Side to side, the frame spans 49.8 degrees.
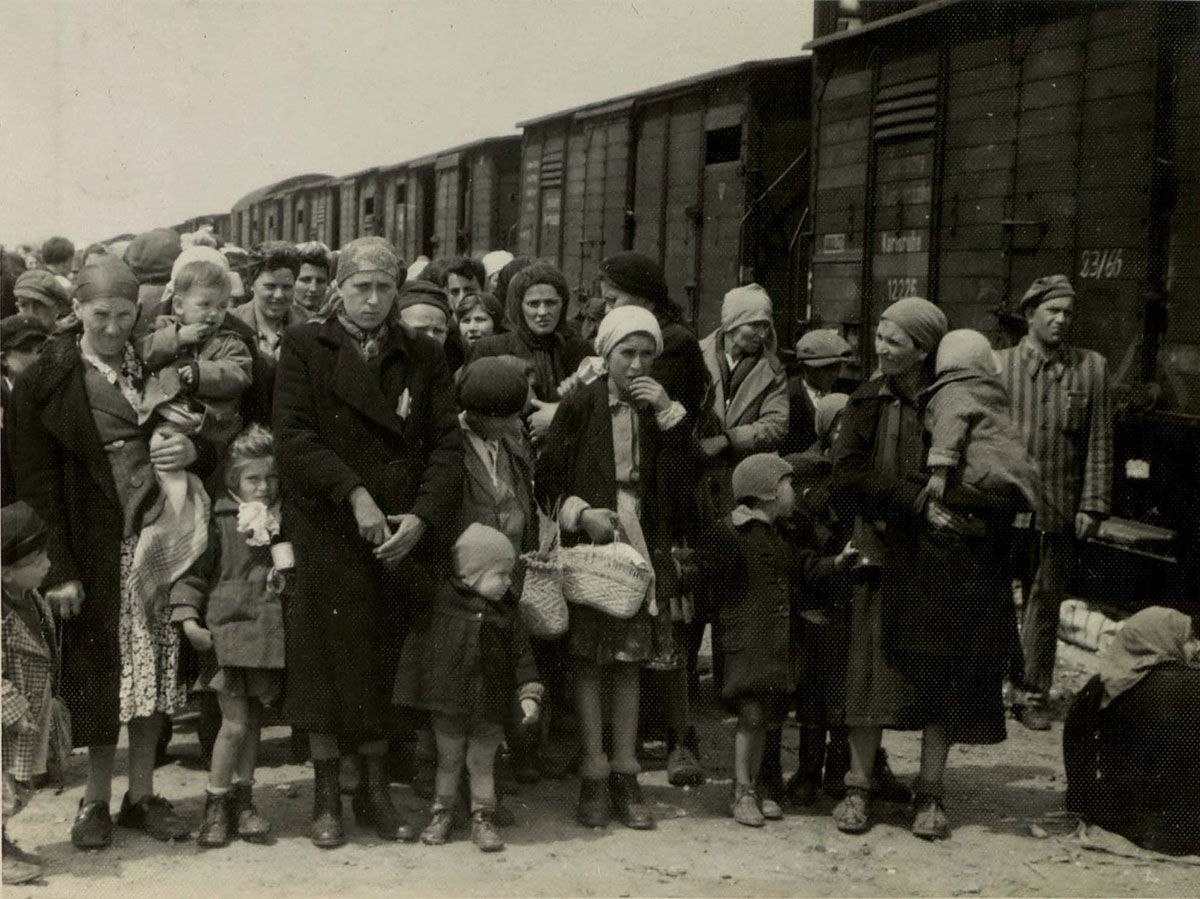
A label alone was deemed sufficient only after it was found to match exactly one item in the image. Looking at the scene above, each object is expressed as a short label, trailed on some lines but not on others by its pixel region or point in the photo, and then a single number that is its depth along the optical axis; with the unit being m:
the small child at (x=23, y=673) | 3.73
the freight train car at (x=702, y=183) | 12.16
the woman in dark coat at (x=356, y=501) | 4.10
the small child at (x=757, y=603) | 4.63
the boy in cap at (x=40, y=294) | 6.21
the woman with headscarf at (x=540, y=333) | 5.26
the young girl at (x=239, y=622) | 4.10
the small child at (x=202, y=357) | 4.18
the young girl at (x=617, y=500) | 4.51
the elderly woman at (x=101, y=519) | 4.00
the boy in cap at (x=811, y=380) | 6.03
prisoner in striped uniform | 6.18
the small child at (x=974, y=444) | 4.41
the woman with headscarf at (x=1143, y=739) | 4.39
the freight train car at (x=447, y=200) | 20.33
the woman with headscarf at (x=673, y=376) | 4.98
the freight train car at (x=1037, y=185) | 7.05
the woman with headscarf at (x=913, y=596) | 4.48
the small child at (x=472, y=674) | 4.17
